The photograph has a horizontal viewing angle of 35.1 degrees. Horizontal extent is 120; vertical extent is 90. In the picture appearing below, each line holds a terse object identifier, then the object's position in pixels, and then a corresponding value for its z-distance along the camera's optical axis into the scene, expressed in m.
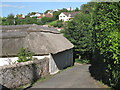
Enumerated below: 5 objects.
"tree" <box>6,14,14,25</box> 52.55
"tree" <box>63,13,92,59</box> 29.35
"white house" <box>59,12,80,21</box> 100.88
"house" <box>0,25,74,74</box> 17.98
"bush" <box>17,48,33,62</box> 15.39
